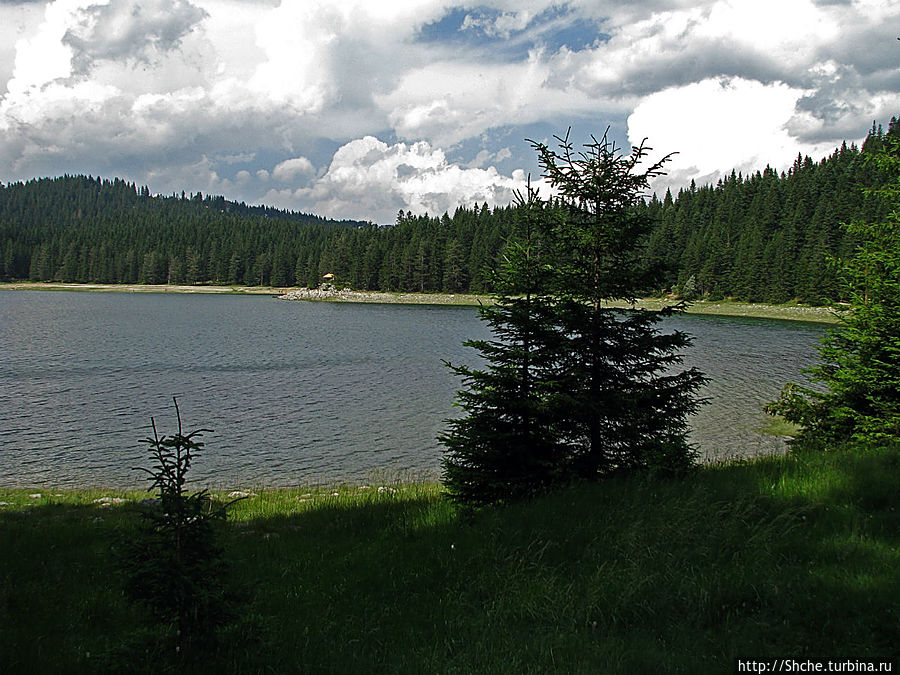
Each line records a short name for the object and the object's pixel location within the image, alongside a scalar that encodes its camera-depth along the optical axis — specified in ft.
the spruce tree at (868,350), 39.34
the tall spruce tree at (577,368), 33.45
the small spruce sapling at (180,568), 15.12
